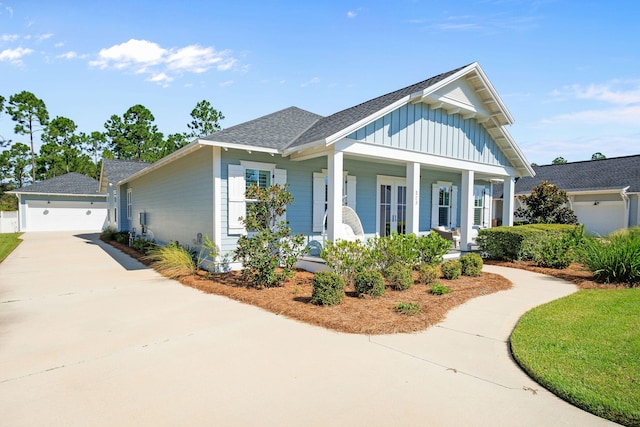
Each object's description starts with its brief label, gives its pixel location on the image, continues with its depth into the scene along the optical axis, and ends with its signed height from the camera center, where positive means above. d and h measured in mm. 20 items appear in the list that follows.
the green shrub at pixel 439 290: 6594 -1636
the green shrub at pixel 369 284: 6223 -1436
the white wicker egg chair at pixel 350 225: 9023 -578
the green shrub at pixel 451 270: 7930 -1488
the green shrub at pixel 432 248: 7945 -1005
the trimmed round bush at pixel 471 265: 8344 -1450
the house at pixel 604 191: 19078 +870
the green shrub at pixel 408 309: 5316 -1632
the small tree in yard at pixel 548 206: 15086 -23
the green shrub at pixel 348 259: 6965 -1117
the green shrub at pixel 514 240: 10414 -1066
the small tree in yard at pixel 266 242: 7078 -804
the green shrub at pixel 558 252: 9453 -1291
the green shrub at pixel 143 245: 12762 -1674
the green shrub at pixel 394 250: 7414 -978
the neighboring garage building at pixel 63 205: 24203 -220
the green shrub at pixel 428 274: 7449 -1508
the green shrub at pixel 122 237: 17045 -1758
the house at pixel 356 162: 8430 +1239
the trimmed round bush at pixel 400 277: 6821 -1436
